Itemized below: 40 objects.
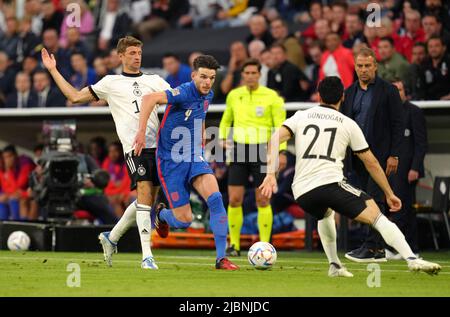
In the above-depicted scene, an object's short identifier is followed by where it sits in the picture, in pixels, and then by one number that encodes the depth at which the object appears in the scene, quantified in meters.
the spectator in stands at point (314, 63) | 17.37
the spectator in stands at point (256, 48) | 18.15
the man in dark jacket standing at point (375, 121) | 12.87
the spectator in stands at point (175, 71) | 17.94
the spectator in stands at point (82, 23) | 22.15
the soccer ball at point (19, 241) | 15.12
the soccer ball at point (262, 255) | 10.59
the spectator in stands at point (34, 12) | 23.44
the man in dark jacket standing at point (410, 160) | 14.02
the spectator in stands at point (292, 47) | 18.22
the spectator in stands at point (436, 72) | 15.91
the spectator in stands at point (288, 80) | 17.03
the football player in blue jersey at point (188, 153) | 10.74
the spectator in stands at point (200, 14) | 21.88
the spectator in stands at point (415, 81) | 15.99
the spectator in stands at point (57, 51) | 20.20
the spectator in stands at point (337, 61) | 16.50
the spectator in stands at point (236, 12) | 21.04
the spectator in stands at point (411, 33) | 16.95
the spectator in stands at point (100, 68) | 19.53
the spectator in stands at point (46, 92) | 18.67
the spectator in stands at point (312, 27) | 18.46
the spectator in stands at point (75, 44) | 20.47
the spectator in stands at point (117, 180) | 18.69
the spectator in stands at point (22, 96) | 18.92
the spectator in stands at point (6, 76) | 20.52
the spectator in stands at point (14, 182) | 19.08
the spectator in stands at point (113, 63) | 19.91
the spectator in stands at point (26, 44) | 21.66
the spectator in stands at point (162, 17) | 22.20
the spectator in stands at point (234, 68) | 17.62
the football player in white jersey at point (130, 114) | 11.13
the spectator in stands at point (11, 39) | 22.27
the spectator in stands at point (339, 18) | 17.89
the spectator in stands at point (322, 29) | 17.78
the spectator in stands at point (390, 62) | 15.78
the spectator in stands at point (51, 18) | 22.39
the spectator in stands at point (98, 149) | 19.14
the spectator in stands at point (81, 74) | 19.58
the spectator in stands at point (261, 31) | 18.60
